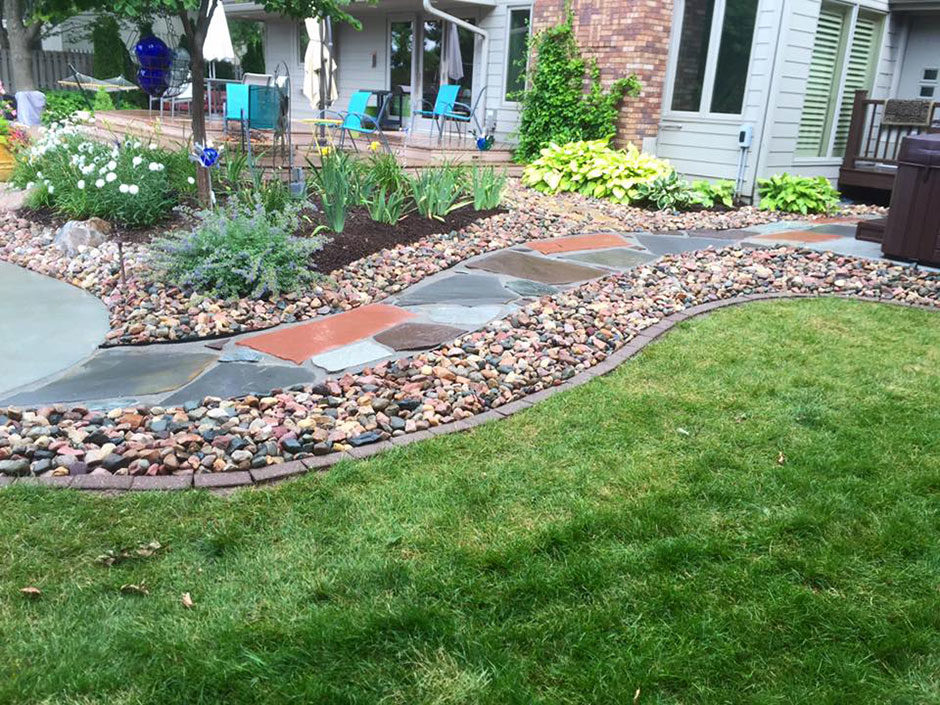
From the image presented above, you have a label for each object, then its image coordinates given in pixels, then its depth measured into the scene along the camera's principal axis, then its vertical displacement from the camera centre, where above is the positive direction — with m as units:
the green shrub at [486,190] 7.46 -0.65
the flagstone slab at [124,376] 3.48 -1.28
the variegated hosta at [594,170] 8.98 -0.50
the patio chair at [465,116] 11.42 +0.02
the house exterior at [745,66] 9.26 +0.88
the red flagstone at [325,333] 4.05 -1.19
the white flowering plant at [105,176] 6.33 -0.69
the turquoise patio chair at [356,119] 9.43 -0.10
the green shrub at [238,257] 4.78 -0.93
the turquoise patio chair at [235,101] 8.38 +0.03
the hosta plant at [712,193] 8.90 -0.65
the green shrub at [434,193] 6.93 -0.66
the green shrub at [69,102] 13.22 -0.17
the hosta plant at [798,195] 9.01 -0.61
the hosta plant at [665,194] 8.73 -0.68
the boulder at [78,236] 6.16 -1.09
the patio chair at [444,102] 11.15 +0.21
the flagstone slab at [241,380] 3.50 -1.24
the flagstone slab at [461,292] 5.01 -1.11
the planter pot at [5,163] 9.08 -0.84
